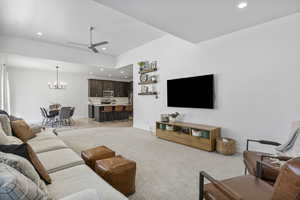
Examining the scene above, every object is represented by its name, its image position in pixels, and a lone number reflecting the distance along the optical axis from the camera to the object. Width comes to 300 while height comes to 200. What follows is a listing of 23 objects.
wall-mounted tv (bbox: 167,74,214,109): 3.73
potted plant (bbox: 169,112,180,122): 4.37
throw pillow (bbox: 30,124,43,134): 2.96
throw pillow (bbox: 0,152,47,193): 0.94
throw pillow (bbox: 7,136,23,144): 1.89
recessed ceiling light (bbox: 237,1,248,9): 2.36
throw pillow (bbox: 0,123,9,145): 1.63
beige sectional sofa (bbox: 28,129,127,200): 1.16
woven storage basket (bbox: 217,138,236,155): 3.13
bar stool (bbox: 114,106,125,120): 8.05
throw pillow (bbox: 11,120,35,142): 2.53
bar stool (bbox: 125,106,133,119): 8.45
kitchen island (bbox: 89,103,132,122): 7.55
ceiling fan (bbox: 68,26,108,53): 4.25
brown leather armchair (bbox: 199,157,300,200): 0.88
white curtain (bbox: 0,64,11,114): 5.32
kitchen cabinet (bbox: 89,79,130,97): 9.62
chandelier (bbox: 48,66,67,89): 7.79
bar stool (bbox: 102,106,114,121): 7.63
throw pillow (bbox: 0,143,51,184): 1.17
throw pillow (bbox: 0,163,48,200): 0.67
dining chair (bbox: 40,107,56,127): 6.58
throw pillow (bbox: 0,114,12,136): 2.30
